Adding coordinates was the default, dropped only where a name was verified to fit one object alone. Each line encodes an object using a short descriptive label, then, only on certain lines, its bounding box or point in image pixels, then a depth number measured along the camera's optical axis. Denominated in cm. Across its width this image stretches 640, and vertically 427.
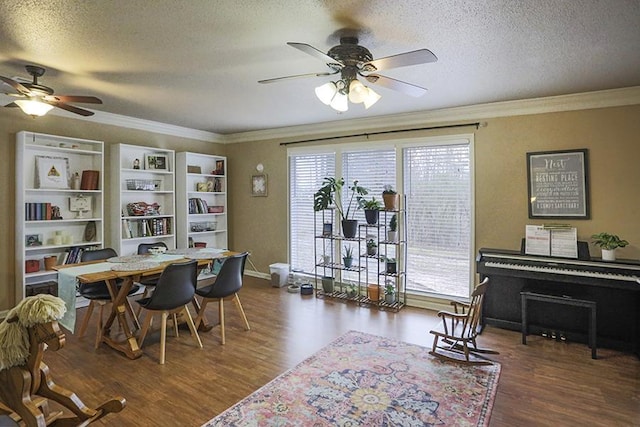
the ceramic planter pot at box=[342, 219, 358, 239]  493
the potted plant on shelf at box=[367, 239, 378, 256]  482
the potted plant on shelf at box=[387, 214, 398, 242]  466
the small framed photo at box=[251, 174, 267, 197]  617
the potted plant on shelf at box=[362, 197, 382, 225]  467
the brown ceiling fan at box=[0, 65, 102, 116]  298
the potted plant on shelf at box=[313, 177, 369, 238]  493
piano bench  320
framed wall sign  379
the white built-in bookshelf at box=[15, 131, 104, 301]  411
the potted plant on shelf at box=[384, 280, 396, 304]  471
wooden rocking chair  299
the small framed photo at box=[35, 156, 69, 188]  426
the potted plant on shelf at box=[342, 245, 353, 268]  507
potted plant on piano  344
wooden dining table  303
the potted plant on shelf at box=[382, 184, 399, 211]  451
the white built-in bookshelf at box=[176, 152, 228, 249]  578
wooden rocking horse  170
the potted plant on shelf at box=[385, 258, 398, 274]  470
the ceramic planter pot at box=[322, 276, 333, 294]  523
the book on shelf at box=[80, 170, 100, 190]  463
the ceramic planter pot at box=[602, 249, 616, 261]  345
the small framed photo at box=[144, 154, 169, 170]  538
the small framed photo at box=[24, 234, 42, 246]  425
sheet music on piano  363
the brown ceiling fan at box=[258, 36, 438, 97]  213
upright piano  329
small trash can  565
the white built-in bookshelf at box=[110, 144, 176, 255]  500
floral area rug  229
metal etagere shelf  475
